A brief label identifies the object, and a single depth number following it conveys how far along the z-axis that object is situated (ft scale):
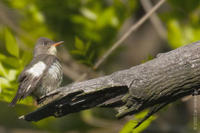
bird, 23.65
